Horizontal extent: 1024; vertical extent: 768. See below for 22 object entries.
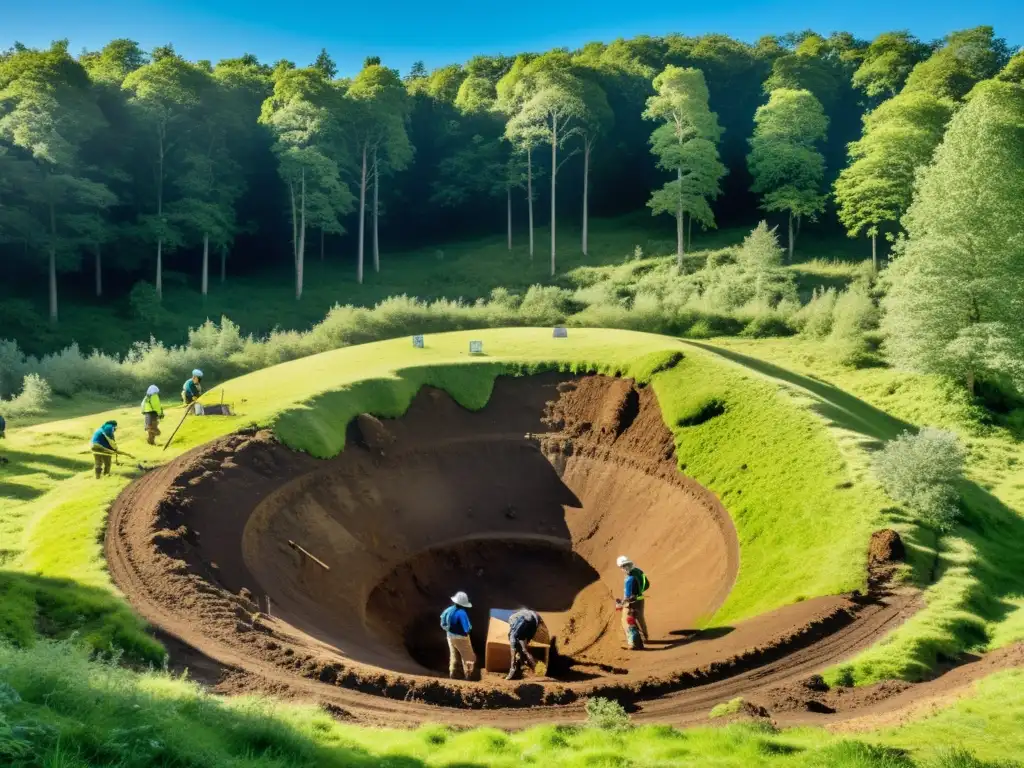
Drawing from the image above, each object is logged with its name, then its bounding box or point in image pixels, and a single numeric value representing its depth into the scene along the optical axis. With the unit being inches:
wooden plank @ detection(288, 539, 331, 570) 788.6
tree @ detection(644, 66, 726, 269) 2110.0
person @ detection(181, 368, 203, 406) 1050.7
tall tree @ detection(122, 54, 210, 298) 1903.3
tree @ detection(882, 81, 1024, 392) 1185.4
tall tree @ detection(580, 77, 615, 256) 2347.4
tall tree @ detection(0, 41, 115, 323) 1690.5
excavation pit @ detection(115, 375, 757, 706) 645.9
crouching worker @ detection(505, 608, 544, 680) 649.6
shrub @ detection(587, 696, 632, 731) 461.1
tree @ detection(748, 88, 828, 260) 2191.2
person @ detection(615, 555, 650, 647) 700.7
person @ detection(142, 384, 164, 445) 930.1
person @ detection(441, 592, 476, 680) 653.3
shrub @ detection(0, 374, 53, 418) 1195.6
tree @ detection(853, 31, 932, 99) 2588.6
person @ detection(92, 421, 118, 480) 831.1
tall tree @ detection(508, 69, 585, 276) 2228.1
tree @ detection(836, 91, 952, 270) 1854.1
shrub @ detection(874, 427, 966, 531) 770.2
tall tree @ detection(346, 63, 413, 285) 2213.3
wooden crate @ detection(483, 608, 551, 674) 680.4
